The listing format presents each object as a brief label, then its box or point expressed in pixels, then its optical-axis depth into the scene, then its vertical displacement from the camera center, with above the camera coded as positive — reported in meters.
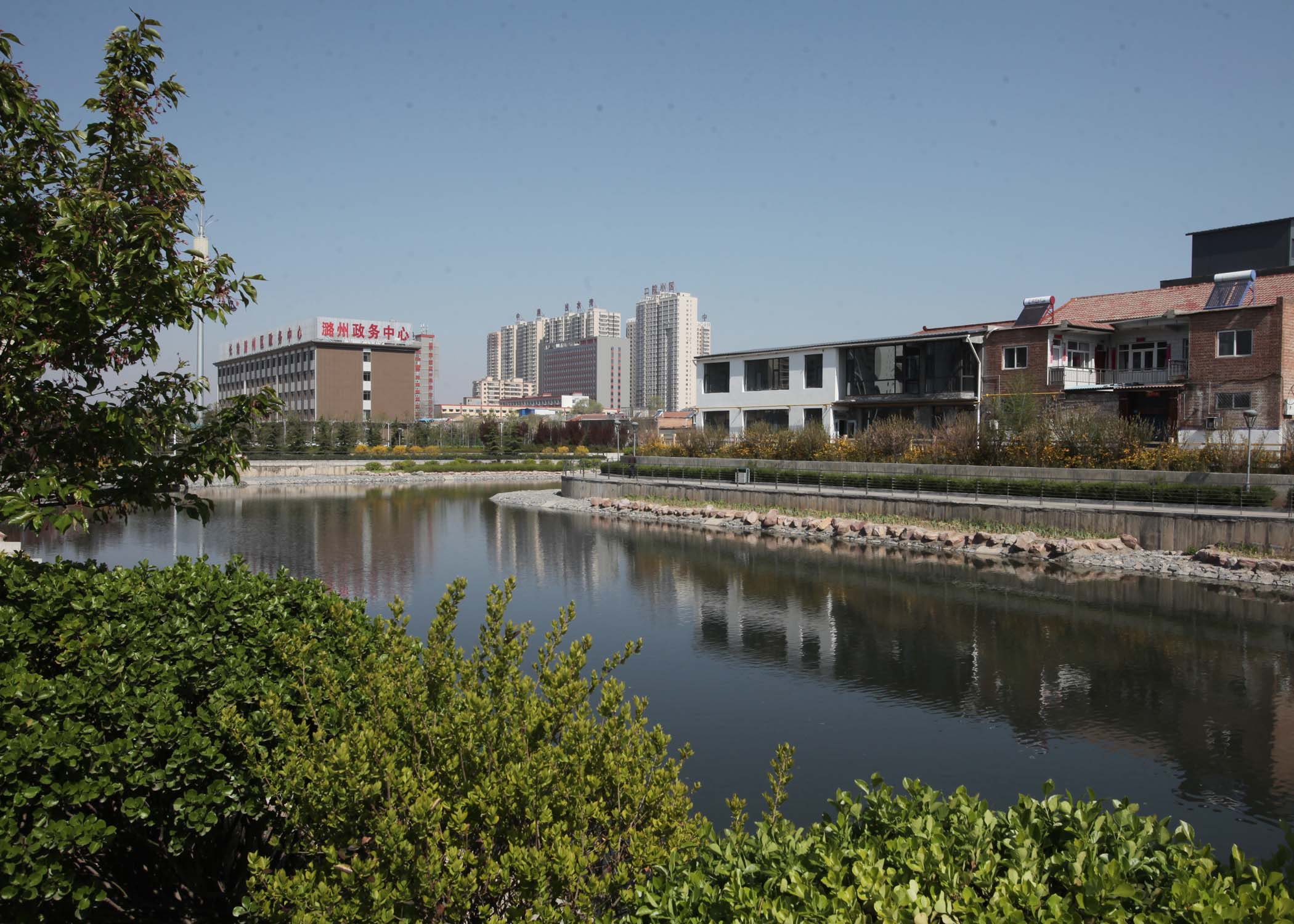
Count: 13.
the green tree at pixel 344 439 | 79.94 -0.23
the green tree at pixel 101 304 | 5.80 +0.91
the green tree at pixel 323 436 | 78.31 +0.00
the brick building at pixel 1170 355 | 33.41 +3.49
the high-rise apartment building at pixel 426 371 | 174.12 +13.30
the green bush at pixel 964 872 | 3.43 -1.83
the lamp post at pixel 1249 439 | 26.54 -0.05
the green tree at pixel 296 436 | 75.81 -0.01
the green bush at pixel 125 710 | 4.71 -1.54
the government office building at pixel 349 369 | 104.88 +8.14
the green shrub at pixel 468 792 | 4.11 -1.80
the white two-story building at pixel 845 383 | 42.94 +2.88
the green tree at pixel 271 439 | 73.55 -0.28
